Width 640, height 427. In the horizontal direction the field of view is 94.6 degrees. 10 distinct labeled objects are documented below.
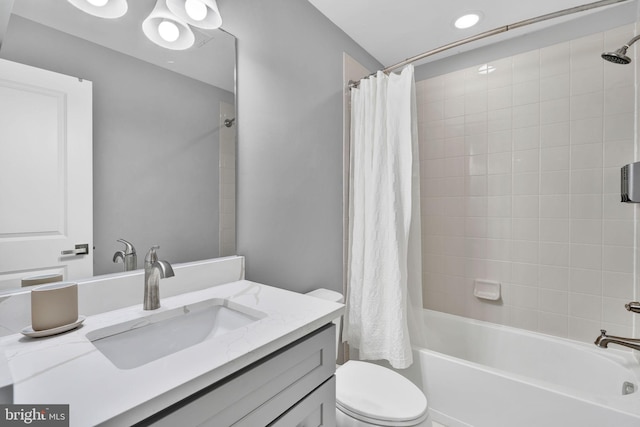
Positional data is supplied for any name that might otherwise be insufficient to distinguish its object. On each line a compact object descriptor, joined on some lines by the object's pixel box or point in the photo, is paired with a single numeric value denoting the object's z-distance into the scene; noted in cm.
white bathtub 125
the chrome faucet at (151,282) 92
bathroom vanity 51
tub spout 127
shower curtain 163
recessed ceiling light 179
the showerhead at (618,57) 134
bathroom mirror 87
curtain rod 135
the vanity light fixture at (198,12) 111
